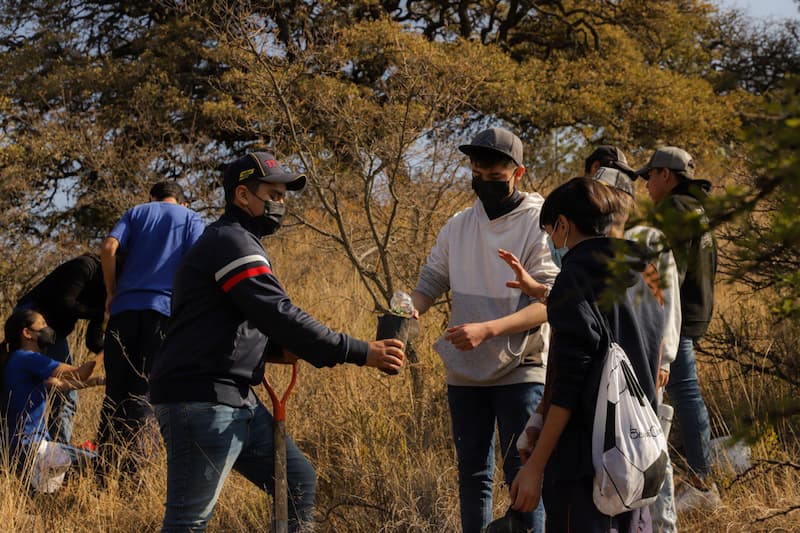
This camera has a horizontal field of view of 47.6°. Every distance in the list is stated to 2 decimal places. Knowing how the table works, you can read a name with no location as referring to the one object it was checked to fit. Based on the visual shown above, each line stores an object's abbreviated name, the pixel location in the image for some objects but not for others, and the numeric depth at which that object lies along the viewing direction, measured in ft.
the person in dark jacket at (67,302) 18.79
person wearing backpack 8.70
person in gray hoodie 11.59
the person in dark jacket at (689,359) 14.39
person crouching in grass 16.30
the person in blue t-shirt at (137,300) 17.71
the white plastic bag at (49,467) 16.11
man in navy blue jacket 10.55
